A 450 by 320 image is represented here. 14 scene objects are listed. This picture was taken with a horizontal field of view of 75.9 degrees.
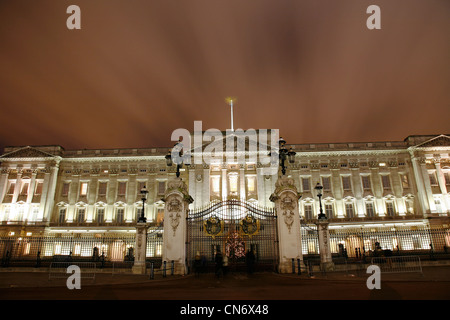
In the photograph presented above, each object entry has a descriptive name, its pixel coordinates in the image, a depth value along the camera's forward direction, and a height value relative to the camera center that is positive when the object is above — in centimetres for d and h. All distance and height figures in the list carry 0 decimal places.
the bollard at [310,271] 1426 -111
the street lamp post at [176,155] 1623 +514
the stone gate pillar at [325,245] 1606 +12
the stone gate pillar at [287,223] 1532 +127
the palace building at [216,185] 4425 +977
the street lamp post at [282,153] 1632 +513
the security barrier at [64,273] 1671 -127
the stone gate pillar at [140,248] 1634 +11
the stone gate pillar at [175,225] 1559 +129
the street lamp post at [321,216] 1641 +171
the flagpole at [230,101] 4419 +2178
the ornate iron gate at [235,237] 1677 +70
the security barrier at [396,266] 1592 -118
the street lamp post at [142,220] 1667 +167
